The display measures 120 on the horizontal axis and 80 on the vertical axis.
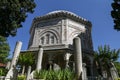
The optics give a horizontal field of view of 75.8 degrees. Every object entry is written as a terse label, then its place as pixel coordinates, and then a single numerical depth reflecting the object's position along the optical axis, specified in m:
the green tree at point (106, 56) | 10.37
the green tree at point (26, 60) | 11.05
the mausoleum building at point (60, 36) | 12.44
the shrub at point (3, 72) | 7.46
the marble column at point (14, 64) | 6.72
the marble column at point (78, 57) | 4.75
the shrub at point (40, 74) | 5.82
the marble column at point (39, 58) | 8.36
